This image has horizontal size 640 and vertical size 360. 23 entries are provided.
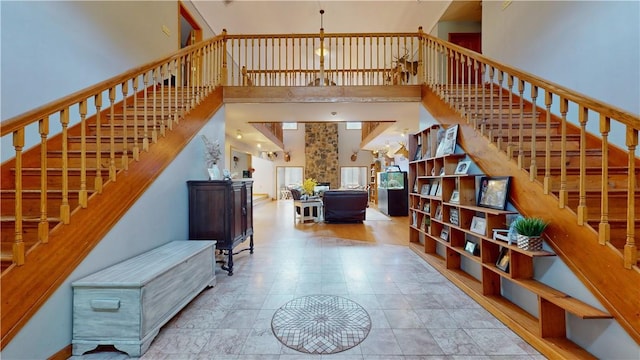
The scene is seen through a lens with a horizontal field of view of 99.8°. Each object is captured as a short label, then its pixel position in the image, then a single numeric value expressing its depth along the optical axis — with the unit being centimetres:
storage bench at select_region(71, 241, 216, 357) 169
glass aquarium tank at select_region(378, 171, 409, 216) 793
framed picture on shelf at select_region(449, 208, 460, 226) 293
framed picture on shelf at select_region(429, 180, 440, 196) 349
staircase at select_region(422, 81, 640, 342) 148
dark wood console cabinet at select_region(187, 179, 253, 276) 321
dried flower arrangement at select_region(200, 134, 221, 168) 356
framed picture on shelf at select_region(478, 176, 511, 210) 230
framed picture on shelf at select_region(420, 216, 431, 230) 375
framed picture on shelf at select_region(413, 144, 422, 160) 398
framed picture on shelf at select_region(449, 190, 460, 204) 286
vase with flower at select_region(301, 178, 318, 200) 716
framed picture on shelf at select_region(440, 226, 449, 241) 324
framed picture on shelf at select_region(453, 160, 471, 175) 286
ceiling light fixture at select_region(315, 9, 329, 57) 575
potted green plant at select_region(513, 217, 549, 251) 188
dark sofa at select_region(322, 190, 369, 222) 664
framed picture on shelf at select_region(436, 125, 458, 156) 312
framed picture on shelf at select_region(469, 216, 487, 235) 248
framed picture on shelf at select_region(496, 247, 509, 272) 219
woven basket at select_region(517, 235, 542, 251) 189
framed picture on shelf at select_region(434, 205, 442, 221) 338
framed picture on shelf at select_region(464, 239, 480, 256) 267
